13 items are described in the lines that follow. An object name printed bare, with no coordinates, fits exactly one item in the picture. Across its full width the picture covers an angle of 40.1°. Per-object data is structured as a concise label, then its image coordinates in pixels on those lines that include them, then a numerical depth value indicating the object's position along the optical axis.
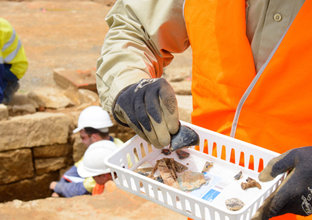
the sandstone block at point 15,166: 4.63
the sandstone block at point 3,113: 4.39
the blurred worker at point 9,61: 5.48
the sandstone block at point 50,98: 5.47
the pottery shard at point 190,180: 1.57
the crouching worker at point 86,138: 4.30
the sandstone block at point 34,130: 4.46
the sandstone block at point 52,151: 4.77
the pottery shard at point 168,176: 1.57
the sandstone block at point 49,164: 4.90
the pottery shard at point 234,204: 1.41
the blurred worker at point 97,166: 4.23
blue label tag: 1.53
